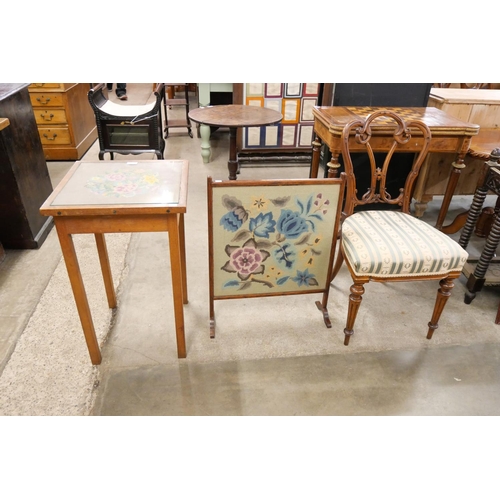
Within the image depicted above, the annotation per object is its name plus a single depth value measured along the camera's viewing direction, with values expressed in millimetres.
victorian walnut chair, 1794
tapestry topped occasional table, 1464
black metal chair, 3602
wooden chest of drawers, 3734
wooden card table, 2395
